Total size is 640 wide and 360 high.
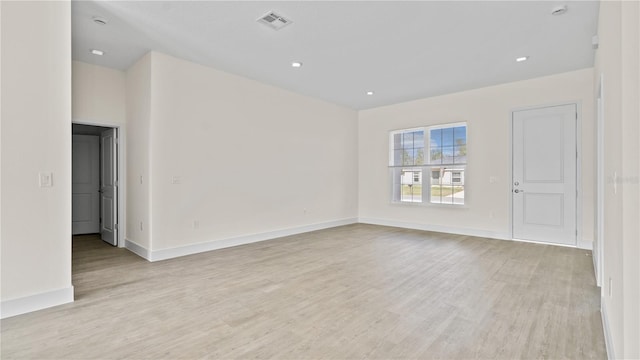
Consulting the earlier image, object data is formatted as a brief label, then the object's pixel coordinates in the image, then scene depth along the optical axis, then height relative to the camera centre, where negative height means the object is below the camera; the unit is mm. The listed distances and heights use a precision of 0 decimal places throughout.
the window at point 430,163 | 6227 +319
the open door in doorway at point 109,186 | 5031 -130
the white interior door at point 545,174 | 4949 +45
